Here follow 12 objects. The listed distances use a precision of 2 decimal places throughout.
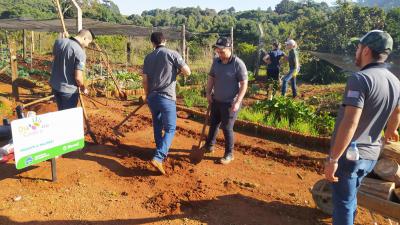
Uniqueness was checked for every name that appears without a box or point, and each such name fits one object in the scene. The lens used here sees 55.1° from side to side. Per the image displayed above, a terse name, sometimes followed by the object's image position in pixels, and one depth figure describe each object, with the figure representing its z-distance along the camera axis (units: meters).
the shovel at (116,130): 6.61
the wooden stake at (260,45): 13.65
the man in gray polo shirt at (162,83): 5.00
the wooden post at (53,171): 4.53
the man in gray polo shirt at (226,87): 5.11
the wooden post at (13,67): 8.59
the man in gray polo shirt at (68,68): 5.07
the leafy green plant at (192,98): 9.18
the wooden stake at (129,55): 19.26
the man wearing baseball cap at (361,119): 2.60
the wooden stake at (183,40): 11.77
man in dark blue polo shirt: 10.08
